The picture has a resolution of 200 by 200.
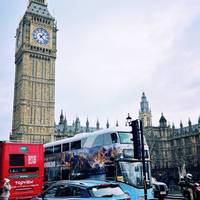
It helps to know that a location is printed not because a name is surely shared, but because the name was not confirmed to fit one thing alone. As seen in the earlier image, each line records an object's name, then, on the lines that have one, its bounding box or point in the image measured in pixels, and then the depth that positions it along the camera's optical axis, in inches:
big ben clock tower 3024.1
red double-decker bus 665.0
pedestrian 549.6
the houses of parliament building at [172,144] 3346.5
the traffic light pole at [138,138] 490.3
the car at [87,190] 347.9
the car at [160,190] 804.0
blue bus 649.6
